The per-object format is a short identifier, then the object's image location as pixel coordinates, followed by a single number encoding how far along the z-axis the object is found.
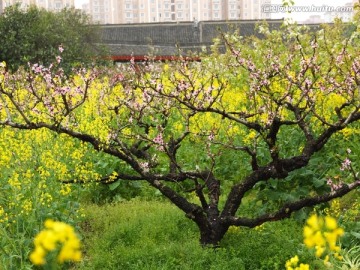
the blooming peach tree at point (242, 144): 5.50
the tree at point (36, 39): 21.03
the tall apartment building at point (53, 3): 120.67
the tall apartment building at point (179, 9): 110.88
